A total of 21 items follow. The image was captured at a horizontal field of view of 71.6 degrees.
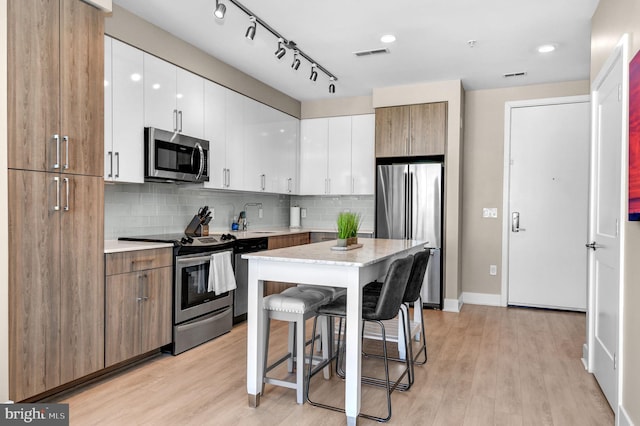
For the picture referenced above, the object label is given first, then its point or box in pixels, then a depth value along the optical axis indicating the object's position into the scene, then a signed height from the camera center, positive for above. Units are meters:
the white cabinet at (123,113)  3.19 +0.69
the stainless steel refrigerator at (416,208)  5.04 +0.01
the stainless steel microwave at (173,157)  3.49 +0.42
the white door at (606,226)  2.46 -0.10
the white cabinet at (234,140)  4.50 +0.70
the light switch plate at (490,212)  5.31 -0.03
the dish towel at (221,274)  3.74 -0.57
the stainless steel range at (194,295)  3.44 -0.72
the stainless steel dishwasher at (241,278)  4.18 -0.68
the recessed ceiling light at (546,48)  3.91 +1.45
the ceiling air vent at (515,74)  4.70 +1.45
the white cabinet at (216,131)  4.19 +0.74
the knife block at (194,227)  3.99 -0.19
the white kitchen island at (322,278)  2.34 -0.40
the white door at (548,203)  4.99 +0.08
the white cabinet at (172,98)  3.53 +0.92
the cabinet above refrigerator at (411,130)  5.06 +0.92
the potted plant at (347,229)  3.00 -0.14
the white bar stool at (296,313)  2.55 -0.62
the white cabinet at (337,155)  5.69 +0.70
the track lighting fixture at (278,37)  2.80 +1.33
